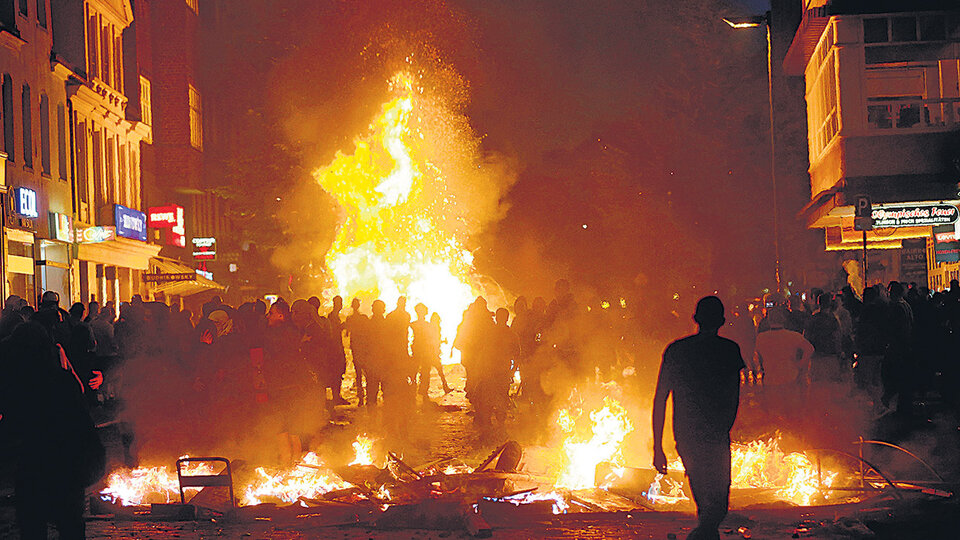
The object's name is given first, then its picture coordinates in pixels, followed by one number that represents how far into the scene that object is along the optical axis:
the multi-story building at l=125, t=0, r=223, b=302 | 47.41
